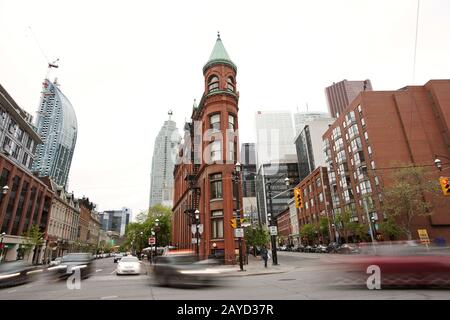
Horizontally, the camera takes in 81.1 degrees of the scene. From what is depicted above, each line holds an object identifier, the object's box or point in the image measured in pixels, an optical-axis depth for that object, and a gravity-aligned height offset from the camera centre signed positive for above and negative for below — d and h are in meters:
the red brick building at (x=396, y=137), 49.77 +20.93
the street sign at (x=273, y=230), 24.69 +1.45
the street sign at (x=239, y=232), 20.96 +1.17
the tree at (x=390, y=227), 43.66 +2.46
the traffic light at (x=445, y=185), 18.69 +3.78
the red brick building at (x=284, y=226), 111.38 +8.25
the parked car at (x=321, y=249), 52.59 -0.83
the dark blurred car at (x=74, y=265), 16.94 -0.83
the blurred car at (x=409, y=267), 7.98 -0.74
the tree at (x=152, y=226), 63.53 +5.69
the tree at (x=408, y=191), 40.38 +7.56
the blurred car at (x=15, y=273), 13.52 -0.96
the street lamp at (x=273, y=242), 25.08 +0.39
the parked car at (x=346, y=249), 35.80 -0.65
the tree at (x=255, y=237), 43.44 +1.56
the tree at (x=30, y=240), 41.80 +2.18
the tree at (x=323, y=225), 63.75 +4.51
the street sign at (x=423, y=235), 40.50 +0.97
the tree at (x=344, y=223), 54.06 +4.42
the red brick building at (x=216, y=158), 29.01 +10.58
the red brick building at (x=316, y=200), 72.25 +12.82
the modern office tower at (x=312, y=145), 109.06 +41.18
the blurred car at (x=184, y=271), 10.98 -0.92
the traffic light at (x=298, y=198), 21.45 +3.72
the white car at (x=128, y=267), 18.66 -1.09
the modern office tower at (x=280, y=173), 137.88 +36.77
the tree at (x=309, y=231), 69.31 +3.60
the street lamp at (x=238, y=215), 20.42 +2.61
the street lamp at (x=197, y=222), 28.94 +3.06
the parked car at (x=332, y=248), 49.12 -0.64
